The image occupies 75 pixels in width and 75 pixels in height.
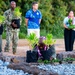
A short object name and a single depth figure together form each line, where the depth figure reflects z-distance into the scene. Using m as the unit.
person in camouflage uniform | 14.64
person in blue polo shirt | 14.54
